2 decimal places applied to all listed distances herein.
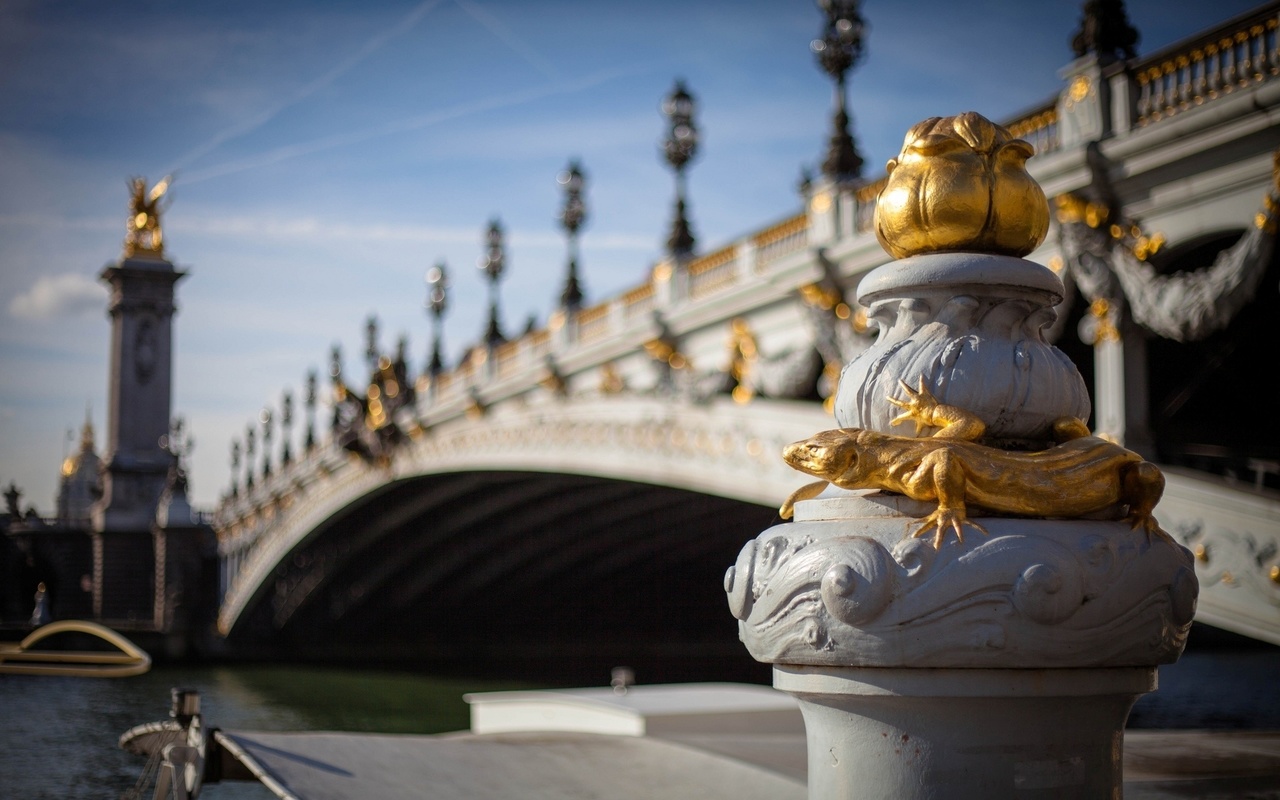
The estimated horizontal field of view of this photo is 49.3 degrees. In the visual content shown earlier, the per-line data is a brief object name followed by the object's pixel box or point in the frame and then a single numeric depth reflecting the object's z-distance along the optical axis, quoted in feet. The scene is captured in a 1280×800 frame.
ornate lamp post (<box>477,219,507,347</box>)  107.55
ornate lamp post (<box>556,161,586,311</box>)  89.25
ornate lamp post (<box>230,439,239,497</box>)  196.73
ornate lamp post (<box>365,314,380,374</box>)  130.31
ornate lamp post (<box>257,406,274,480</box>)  193.36
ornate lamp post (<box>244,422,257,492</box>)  192.54
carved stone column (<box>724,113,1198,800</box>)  9.84
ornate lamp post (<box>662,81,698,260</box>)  72.38
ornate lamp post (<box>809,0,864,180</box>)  56.39
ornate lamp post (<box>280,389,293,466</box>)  185.68
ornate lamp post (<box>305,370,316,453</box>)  176.57
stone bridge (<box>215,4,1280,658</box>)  39.52
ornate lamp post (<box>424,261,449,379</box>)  120.47
